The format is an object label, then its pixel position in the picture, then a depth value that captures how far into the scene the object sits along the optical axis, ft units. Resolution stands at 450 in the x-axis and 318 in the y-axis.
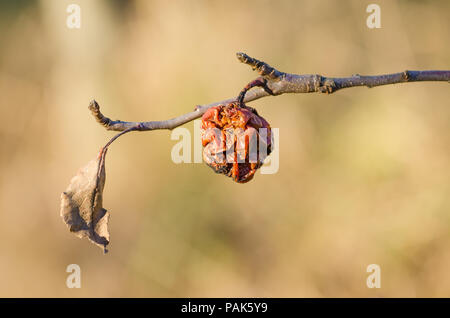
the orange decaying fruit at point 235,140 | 3.08
